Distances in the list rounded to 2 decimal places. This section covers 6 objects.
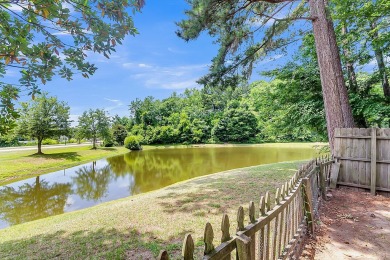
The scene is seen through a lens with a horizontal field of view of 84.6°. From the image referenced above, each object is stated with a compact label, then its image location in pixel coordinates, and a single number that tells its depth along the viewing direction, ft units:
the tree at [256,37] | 17.48
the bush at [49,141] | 102.91
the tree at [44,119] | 57.88
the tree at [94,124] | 82.48
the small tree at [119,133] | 100.94
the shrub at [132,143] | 91.58
